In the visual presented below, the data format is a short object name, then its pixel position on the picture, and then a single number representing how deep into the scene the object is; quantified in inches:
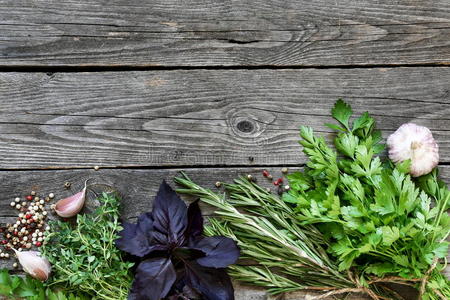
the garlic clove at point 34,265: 50.1
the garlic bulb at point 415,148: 51.5
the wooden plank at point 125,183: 53.2
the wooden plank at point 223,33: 53.3
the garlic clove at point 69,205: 52.0
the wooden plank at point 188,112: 53.3
